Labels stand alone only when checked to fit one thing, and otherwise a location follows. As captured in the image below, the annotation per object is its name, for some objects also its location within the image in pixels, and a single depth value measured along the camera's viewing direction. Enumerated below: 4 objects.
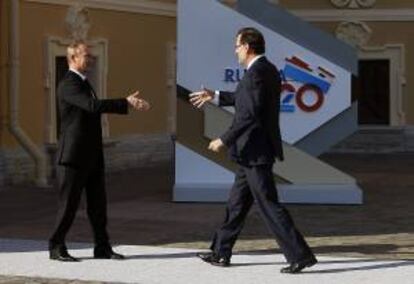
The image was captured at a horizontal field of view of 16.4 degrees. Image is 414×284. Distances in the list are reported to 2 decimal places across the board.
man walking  11.73
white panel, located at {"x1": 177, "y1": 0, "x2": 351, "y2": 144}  18.95
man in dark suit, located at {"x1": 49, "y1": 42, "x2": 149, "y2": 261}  12.34
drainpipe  23.37
